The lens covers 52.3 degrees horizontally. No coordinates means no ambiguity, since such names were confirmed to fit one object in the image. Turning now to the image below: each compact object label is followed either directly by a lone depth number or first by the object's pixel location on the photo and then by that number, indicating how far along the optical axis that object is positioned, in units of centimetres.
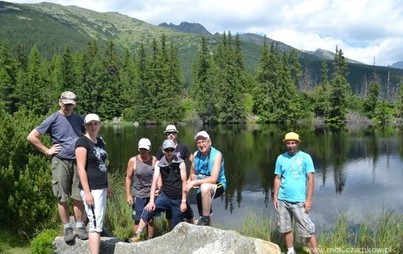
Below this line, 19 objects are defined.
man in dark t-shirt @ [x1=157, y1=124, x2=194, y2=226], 634
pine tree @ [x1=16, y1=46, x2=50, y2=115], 5462
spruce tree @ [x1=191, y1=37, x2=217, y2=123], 6431
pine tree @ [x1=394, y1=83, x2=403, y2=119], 6106
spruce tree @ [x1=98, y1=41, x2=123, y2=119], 6825
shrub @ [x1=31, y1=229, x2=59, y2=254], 548
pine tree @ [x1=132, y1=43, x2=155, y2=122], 6569
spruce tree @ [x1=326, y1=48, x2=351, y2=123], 6081
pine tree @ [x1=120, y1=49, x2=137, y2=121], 6705
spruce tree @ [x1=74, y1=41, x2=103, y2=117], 6712
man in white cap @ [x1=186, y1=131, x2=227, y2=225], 609
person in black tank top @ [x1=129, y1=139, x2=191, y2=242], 606
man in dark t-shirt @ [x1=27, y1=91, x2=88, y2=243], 565
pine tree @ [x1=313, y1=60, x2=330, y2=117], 6238
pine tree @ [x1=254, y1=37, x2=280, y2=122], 6469
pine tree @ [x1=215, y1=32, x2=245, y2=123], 6352
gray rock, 508
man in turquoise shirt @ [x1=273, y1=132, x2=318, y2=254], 596
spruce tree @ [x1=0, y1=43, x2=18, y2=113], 5347
